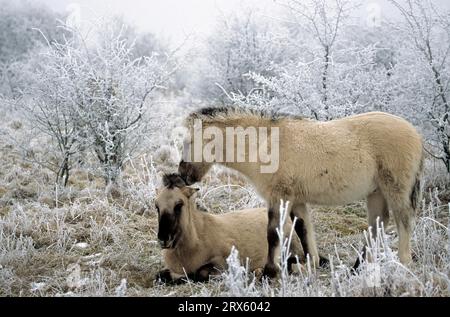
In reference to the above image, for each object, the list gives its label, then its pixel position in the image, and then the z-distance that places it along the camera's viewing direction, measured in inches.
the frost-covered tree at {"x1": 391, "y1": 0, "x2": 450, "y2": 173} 335.4
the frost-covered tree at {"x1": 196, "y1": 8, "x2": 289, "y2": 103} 556.1
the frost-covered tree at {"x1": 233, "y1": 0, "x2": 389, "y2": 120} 346.0
